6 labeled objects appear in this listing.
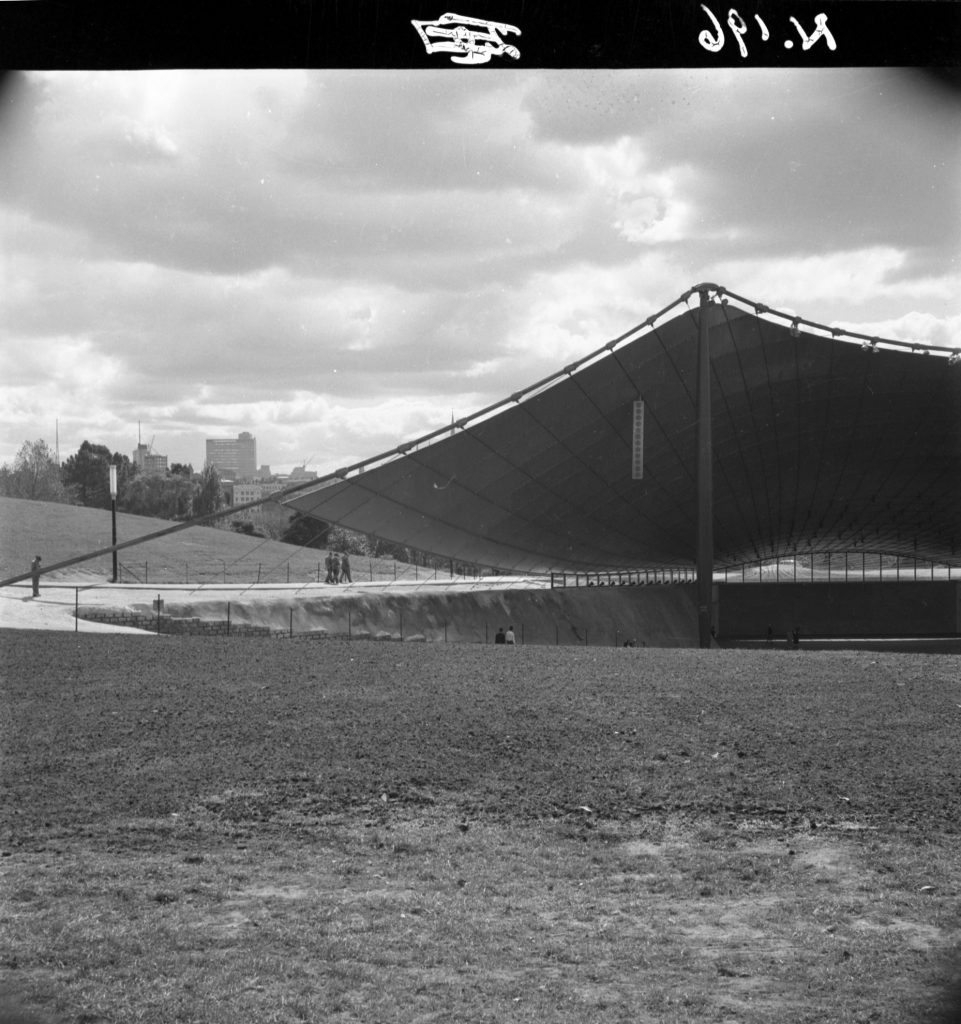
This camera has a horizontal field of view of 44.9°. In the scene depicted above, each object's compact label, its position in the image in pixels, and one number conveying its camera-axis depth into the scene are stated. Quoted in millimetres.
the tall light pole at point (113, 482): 44028
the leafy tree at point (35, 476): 112312
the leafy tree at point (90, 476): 130500
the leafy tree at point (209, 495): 122438
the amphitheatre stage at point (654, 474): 29391
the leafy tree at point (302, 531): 79300
